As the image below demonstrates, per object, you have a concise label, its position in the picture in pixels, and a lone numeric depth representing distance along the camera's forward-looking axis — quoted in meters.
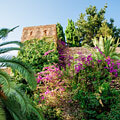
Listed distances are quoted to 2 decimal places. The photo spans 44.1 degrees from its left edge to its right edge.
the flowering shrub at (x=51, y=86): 4.75
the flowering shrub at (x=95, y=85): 4.40
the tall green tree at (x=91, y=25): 15.24
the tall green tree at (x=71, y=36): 14.02
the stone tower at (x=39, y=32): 7.95
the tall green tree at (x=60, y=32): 13.40
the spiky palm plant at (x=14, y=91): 3.23
